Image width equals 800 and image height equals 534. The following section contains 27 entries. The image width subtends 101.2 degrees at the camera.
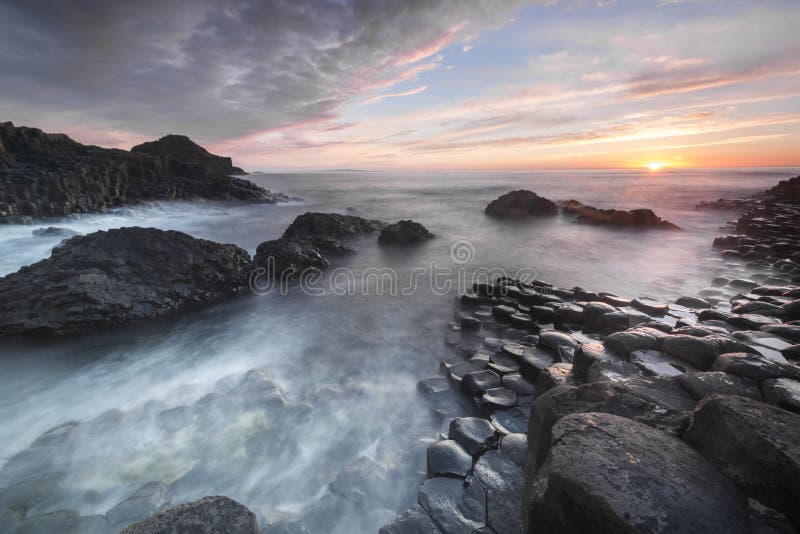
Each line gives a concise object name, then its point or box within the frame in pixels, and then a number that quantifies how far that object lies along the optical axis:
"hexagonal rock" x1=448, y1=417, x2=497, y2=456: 3.38
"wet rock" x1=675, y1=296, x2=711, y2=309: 6.78
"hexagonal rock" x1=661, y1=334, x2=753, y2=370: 3.25
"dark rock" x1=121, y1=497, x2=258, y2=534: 1.95
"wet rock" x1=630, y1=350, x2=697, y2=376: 3.21
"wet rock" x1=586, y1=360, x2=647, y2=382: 3.19
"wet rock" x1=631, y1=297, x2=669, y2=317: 5.49
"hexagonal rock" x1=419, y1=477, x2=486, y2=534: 2.62
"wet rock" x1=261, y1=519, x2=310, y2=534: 2.73
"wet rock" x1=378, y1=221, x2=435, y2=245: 14.85
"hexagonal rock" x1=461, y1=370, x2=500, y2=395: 4.44
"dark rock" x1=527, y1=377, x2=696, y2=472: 2.27
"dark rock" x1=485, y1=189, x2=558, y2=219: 23.23
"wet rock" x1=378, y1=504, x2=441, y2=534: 2.61
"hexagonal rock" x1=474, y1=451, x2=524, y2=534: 2.56
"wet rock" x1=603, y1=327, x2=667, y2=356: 3.61
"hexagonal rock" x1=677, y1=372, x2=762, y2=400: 2.57
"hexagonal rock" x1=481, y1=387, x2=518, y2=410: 4.01
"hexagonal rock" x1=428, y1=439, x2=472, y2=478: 3.12
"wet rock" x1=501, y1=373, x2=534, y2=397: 4.26
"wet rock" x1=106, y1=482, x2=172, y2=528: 2.87
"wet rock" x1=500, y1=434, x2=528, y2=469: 3.09
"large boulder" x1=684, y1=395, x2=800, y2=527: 1.63
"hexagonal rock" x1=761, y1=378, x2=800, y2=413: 2.34
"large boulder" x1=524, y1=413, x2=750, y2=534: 1.52
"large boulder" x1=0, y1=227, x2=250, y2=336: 6.19
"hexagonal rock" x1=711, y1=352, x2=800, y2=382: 2.69
